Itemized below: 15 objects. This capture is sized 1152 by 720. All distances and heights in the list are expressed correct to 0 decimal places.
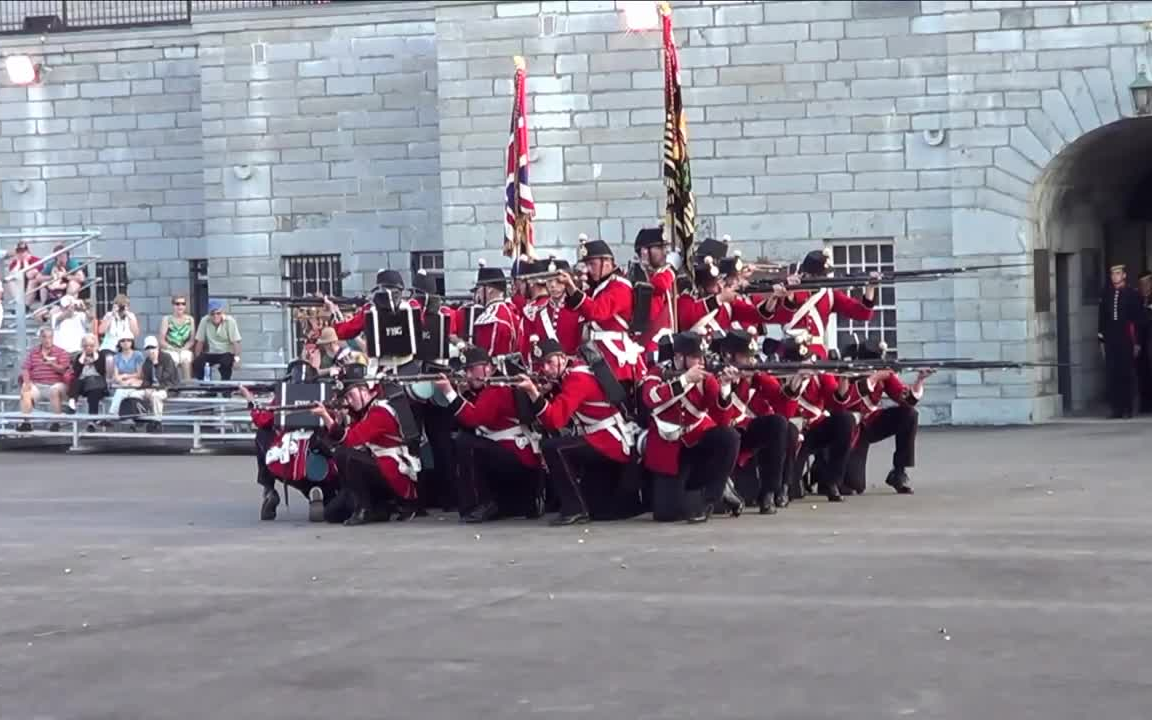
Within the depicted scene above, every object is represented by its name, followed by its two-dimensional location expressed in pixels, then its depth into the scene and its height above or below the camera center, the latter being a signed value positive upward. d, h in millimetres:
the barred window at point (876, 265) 25328 +838
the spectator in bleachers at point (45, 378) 25172 -177
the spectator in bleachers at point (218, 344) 26331 +162
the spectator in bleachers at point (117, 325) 26062 +417
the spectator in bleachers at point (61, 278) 27797 +1067
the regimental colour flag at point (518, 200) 19297 +1321
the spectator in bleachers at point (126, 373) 24547 -152
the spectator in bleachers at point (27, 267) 27861 +1210
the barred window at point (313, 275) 28828 +1042
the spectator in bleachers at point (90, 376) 24953 -171
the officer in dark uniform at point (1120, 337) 24875 -70
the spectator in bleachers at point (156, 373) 24469 -162
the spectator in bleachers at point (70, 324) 25906 +440
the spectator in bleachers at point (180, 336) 26250 +272
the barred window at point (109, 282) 31062 +1109
